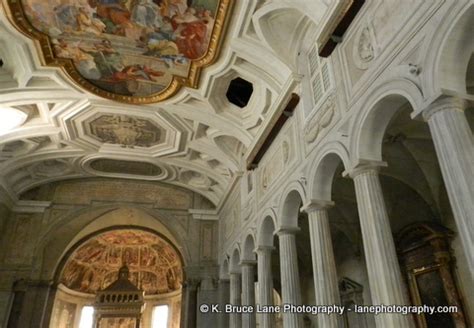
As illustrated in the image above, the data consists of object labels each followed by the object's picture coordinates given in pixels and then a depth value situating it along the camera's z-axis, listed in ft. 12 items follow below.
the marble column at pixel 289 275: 24.98
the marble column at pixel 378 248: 15.64
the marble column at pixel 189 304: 50.34
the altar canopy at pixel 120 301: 63.23
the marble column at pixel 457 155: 12.09
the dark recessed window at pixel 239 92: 37.68
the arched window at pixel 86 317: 75.00
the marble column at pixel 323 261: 20.35
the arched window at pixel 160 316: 76.54
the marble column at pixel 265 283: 30.17
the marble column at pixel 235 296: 41.78
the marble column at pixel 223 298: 48.45
